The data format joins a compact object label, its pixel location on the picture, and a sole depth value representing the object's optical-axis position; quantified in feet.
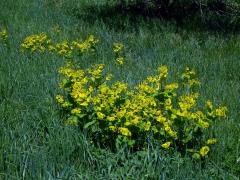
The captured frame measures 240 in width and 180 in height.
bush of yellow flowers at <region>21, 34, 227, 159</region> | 9.77
